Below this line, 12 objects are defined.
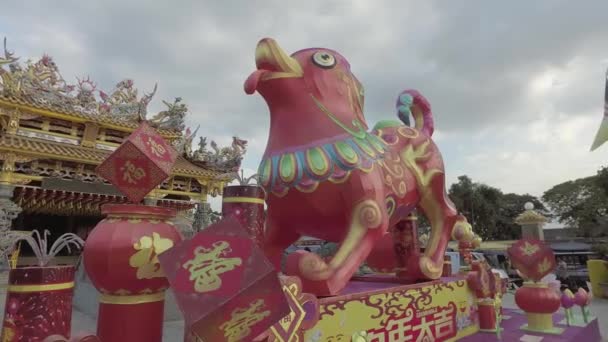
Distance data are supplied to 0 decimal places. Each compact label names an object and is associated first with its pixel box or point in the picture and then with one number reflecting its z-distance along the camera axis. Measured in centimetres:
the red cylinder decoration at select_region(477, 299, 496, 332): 409
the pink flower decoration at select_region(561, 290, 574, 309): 448
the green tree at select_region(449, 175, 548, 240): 2805
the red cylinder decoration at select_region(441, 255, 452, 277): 442
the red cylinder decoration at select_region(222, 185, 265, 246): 197
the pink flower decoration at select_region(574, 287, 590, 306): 455
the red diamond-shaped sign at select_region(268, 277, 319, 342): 183
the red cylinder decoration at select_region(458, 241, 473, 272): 444
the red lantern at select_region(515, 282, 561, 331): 418
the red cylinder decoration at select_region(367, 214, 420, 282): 420
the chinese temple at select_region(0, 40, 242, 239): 981
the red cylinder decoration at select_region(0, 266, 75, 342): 131
